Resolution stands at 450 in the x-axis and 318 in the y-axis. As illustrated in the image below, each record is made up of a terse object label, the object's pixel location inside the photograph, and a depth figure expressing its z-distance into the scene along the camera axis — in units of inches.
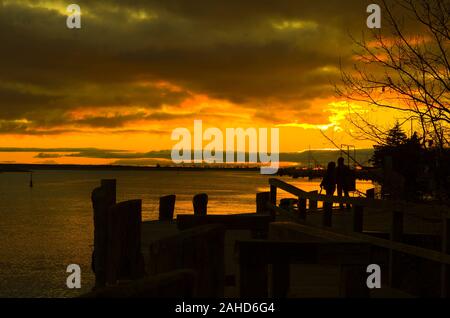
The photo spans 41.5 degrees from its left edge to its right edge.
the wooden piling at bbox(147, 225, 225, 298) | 158.1
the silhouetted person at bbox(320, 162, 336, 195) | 884.0
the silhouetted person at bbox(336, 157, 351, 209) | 824.9
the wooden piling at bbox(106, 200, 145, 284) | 468.1
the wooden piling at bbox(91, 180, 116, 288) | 509.4
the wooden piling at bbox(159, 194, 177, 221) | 938.7
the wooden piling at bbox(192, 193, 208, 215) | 815.1
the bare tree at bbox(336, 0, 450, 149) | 358.3
